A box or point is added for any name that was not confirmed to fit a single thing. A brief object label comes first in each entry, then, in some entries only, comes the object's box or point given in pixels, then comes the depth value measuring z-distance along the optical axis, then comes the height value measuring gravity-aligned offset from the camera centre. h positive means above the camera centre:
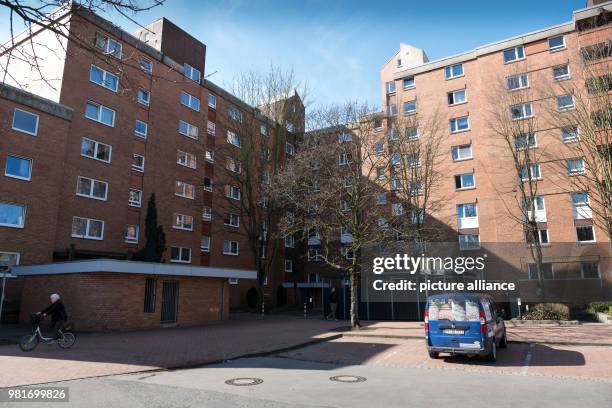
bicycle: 12.06 -1.34
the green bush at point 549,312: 20.36 -0.86
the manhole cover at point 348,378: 8.93 -1.74
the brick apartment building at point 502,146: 26.53 +10.63
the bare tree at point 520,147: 26.58 +9.49
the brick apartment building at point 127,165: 22.55 +7.82
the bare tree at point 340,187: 19.55 +4.83
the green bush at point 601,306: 21.58 -0.62
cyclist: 12.77 -0.66
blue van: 10.73 -0.80
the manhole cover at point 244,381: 8.38 -1.71
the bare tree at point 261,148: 31.17 +10.48
